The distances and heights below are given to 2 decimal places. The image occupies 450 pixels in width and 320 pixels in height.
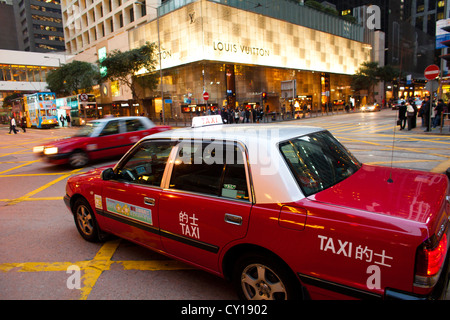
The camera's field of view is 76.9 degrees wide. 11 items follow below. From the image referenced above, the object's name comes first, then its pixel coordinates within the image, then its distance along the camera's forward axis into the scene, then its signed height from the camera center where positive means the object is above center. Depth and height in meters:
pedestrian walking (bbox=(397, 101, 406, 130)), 16.12 -0.25
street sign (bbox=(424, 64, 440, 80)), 13.23 +1.64
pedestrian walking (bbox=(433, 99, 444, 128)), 15.09 -0.35
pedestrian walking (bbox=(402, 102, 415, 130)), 15.59 -0.32
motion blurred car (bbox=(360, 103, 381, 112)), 42.99 +0.34
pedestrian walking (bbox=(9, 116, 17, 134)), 27.22 +0.64
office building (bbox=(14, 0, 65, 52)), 91.31 +33.93
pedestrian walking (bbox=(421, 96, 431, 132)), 14.51 -0.35
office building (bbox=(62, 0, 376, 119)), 38.34 +10.54
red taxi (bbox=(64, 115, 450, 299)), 1.73 -0.73
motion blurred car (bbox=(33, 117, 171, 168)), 8.96 -0.54
